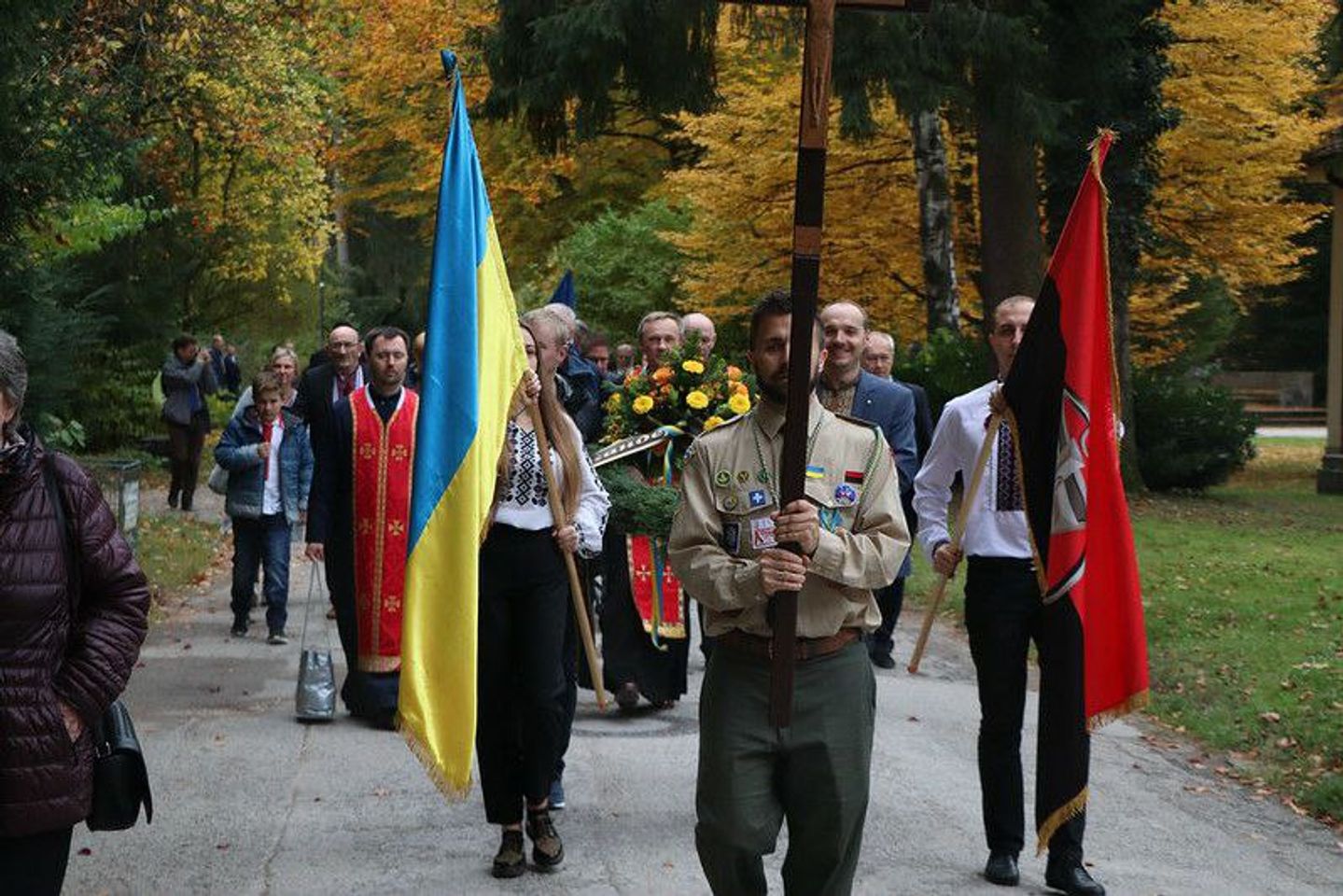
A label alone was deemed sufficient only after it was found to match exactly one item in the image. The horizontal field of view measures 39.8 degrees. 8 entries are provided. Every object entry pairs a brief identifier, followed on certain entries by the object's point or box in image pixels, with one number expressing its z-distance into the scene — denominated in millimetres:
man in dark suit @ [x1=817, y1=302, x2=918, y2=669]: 9242
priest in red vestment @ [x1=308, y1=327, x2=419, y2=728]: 10164
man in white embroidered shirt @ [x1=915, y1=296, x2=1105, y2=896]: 7145
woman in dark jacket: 4523
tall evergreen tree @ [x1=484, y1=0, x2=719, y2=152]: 17812
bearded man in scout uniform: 5160
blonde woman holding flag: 7180
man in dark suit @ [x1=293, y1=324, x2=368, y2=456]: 12117
